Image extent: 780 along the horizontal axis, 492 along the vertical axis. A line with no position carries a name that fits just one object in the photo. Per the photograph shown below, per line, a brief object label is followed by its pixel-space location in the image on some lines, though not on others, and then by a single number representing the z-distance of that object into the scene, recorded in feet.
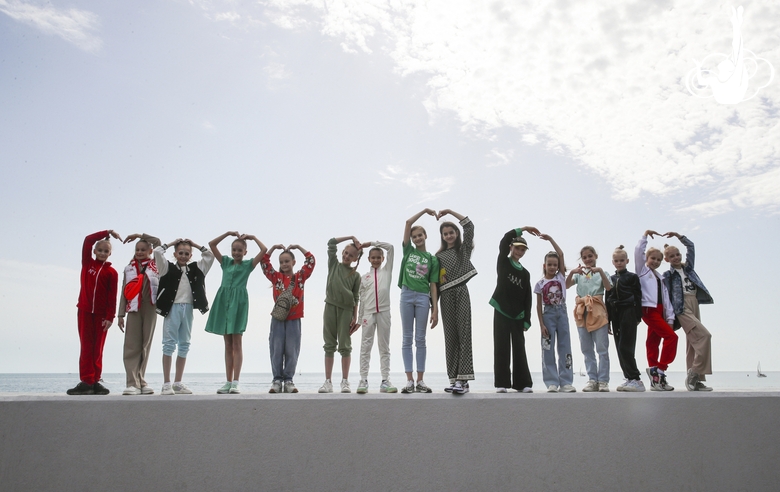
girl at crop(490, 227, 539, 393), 16.14
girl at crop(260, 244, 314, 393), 16.34
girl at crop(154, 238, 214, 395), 16.20
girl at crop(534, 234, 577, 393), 16.78
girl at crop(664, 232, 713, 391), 17.60
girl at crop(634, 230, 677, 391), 17.52
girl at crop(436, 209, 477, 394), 15.64
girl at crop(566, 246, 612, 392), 17.21
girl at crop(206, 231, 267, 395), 16.43
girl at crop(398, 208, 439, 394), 15.76
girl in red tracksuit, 15.42
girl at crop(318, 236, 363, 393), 16.69
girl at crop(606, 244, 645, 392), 17.11
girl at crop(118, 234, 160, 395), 16.10
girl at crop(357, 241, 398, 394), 16.06
